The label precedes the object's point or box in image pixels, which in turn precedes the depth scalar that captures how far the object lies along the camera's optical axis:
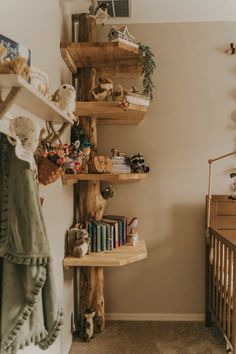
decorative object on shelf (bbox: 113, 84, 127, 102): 2.34
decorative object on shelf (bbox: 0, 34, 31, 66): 1.06
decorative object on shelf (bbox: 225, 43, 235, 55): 2.74
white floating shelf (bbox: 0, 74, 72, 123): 0.88
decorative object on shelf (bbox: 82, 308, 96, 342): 2.48
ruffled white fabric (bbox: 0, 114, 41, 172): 0.99
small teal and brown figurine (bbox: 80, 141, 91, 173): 2.35
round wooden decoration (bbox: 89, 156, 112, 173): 2.37
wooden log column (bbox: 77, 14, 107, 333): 2.56
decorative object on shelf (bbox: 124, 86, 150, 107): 2.31
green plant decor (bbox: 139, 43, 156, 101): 2.29
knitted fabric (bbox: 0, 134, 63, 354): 0.94
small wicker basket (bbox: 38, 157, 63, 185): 1.39
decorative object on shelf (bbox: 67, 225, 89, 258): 2.29
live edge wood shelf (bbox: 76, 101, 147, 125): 2.29
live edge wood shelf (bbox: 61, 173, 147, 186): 2.28
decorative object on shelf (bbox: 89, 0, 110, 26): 2.28
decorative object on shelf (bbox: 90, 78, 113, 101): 2.36
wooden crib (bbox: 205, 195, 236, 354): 2.15
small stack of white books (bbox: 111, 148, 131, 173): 2.56
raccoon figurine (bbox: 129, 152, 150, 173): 2.68
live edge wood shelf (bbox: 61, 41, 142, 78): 2.19
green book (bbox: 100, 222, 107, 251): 2.47
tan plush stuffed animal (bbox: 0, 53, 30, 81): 0.88
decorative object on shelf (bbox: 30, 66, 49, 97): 1.26
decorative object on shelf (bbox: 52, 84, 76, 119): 1.55
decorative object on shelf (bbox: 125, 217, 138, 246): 2.65
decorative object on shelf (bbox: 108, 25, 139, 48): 2.19
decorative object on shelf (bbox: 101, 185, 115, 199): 2.66
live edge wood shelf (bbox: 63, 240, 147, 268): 2.22
